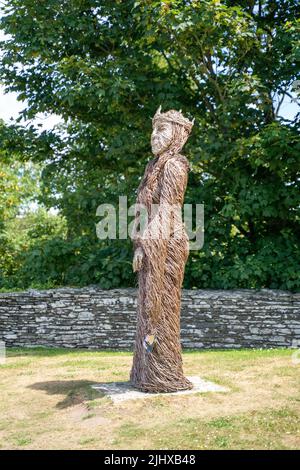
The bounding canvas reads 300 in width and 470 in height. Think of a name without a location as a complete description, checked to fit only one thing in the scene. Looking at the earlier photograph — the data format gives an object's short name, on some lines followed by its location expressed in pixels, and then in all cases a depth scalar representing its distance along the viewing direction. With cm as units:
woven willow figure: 696
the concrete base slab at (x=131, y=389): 680
